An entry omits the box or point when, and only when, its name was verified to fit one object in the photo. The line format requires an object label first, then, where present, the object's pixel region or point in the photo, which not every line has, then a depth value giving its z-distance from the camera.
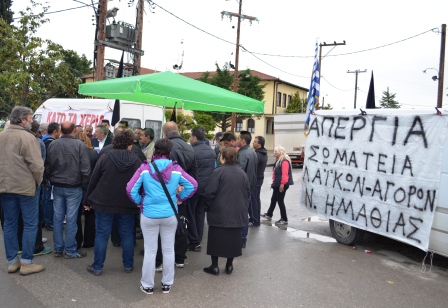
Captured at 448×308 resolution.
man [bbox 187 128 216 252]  5.93
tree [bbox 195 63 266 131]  32.03
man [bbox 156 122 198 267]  5.12
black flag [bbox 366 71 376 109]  7.87
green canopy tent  6.36
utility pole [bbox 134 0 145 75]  15.54
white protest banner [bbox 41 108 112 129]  11.80
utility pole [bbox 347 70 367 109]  48.88
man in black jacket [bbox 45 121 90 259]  5.20
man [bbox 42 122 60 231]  6.25
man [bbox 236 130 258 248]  6.58
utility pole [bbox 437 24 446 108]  21.59
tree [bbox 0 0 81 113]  16.55
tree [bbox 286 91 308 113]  40.75
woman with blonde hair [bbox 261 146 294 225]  8.09
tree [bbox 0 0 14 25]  37.59
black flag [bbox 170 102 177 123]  9.14
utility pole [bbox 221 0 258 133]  24.22
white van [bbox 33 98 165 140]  11.81
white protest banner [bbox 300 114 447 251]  5.43
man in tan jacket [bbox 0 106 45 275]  4.46
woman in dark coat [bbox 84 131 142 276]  4.65
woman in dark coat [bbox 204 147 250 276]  4.86
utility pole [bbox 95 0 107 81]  14.56
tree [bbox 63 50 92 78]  52.38
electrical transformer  14.77
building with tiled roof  42.41
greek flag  12.17
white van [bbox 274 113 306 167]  24.05
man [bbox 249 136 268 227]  7.56
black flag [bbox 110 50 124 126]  9.74
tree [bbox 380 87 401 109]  56.96
